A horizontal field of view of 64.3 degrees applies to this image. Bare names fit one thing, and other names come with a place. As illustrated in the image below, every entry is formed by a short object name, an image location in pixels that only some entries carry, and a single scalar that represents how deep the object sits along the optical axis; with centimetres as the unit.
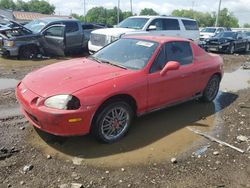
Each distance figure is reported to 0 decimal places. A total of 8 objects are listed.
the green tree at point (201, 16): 7348
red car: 275
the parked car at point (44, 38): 808
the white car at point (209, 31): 1811
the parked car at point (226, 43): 1252
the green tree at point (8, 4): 7397
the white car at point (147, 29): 820
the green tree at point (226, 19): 7204
